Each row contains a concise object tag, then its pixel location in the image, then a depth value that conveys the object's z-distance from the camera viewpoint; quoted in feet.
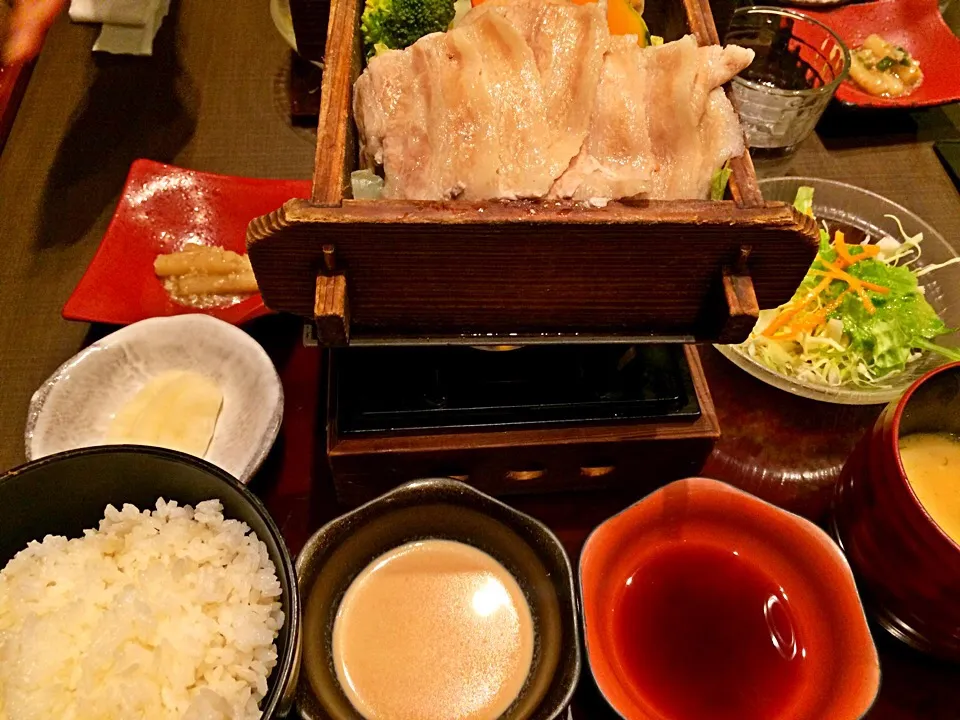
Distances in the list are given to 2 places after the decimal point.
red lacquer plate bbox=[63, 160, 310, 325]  1.26
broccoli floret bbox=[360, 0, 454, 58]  1.00
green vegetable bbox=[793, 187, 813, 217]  1.32
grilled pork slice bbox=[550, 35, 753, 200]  0.88
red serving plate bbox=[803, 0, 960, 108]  1.60
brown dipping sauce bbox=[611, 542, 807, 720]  0.93
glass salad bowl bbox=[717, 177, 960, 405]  1.15
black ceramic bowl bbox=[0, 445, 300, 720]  0.84
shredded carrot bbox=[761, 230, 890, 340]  1.25
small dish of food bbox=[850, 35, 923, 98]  1.57
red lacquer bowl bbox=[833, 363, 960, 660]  0.87
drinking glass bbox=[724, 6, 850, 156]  1.35
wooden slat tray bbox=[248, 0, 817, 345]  0.78
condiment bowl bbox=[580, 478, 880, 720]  0.89
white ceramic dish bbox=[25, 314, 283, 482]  1.08
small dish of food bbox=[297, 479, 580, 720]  0.90
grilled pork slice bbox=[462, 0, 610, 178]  0.87
